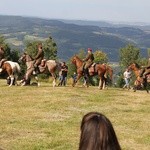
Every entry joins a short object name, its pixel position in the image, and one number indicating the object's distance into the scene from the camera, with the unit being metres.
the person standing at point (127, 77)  37.31
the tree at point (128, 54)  143.30
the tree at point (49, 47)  122.91
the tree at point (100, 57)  137.12
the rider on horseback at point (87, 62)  32.38
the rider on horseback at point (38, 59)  32.06
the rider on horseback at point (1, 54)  33.97
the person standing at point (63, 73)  36.38
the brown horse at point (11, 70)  31.83
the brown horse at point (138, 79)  33.38
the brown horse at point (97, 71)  32.69
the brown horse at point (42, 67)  32.50
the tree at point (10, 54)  90.72
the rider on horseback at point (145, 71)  32.81
